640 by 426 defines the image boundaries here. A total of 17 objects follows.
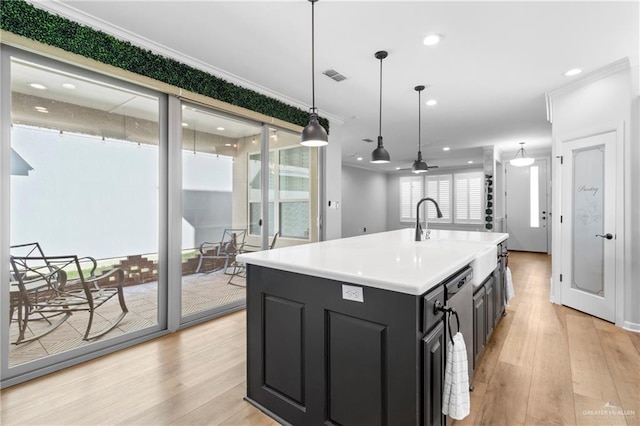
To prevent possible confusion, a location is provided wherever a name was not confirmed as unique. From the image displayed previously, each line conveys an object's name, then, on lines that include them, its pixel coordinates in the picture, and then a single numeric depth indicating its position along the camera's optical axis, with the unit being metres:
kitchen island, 1.31
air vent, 3.42
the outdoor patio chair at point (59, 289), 2.22
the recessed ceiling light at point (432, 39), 2.66
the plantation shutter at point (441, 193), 10.84
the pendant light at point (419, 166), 4.06
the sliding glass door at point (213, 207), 3.25
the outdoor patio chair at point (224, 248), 3.46
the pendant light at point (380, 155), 3.26
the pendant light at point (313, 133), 2.46
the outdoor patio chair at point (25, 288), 2.15
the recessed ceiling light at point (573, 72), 3.34
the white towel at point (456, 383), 1.44
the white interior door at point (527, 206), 8.23
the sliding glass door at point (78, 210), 2.21
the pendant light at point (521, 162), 6.45
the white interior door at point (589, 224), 3.33
